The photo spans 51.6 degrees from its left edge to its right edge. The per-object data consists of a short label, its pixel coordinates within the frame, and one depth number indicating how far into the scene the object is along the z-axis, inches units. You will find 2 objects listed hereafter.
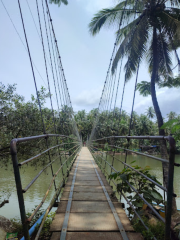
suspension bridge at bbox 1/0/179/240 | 40.1
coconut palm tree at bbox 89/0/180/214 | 254.8
